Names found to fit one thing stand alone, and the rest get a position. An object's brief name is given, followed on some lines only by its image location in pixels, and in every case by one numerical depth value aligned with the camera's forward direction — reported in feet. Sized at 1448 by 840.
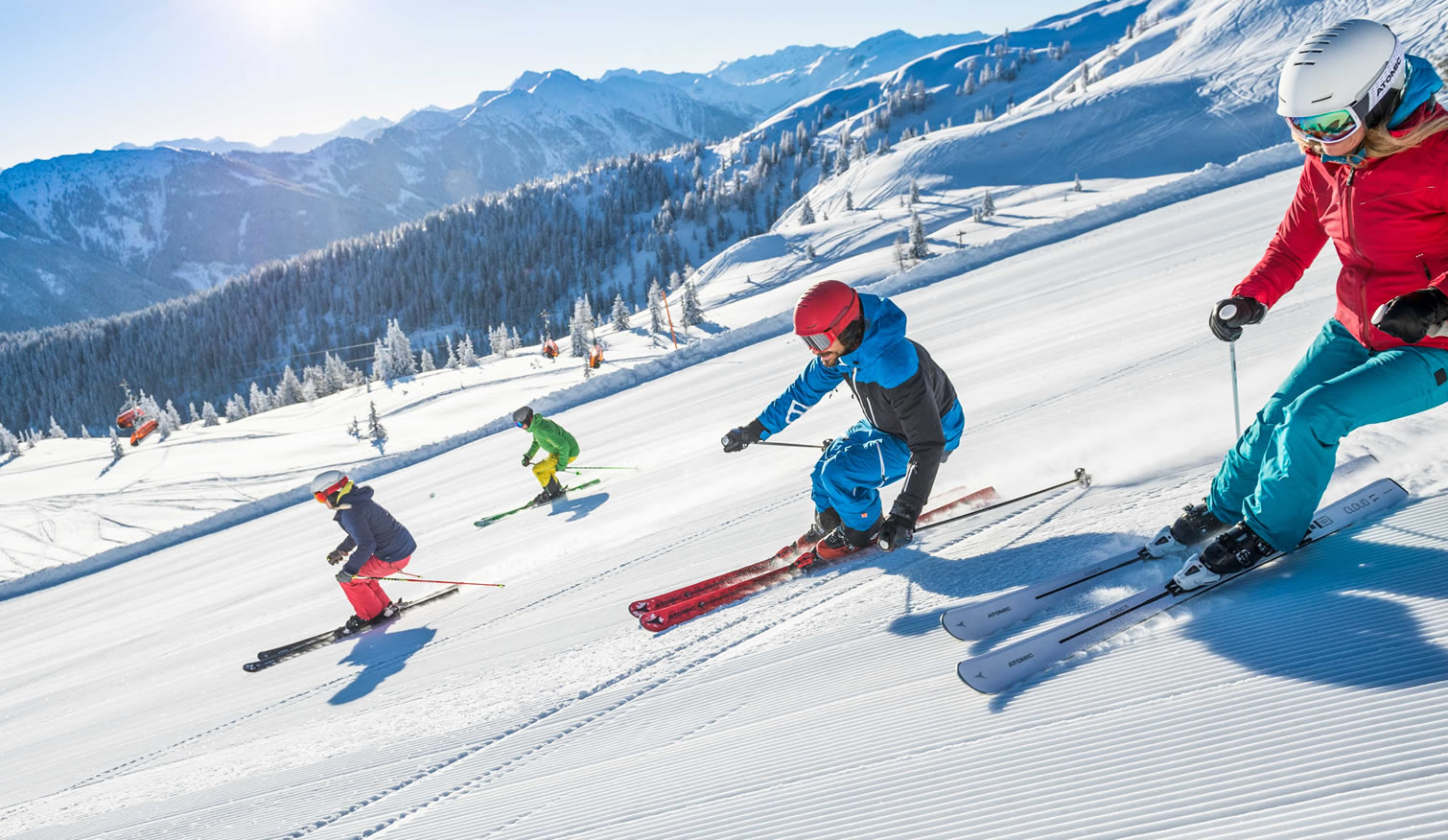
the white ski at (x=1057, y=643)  9.20
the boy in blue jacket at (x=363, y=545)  22.12
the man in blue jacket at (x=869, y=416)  12.82
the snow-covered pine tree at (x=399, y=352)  239.91
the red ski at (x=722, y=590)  15.16
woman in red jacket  8.07
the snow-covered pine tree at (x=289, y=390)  262.06
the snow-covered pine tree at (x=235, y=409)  241.53
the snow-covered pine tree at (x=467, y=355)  170.19
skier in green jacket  32.48
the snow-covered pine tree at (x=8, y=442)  165.22
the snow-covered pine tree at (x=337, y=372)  241.14
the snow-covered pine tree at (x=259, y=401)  268.25
